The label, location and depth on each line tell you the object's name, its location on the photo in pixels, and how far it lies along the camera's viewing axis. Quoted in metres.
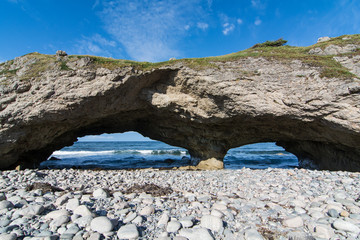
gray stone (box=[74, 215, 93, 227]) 3.37
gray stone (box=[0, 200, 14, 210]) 3.97
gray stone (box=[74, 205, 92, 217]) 3.71
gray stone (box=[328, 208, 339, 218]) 3.83
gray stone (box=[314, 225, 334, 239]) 3.13
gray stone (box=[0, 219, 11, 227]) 3.25
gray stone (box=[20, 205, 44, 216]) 3.70
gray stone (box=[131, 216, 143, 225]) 3.56
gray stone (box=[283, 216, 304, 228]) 3.52
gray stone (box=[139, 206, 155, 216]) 3.95
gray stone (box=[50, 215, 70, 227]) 3.33
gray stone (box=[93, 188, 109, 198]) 5.12
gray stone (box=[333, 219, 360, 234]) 3.21
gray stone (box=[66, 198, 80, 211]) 4.11
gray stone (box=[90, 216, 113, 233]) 3.17
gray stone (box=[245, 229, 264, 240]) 3.07
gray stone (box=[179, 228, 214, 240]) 3.01
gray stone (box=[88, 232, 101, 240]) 2.88
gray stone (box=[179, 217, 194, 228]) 3.46
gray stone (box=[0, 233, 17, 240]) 2.77
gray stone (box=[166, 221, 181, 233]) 3.30
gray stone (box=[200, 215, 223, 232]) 3.39
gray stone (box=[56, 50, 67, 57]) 11.01
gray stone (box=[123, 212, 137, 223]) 3.64
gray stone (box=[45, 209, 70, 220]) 3.63
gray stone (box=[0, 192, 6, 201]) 4.55
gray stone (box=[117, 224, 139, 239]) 3.03
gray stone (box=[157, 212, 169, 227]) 3.53
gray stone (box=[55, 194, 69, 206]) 4.34
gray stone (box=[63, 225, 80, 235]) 3.07
